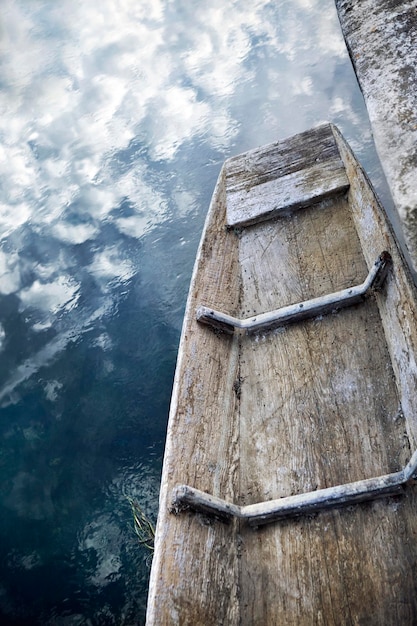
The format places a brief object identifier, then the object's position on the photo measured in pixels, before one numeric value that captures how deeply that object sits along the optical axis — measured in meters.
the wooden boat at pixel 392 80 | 1.65
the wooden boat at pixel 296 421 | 1.73
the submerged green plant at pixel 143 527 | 3.34
